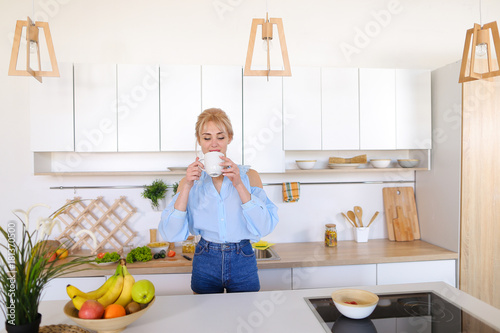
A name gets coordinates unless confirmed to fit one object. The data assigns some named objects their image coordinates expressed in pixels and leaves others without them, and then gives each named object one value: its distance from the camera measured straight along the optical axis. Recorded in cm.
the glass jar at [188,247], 248
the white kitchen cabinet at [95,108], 237
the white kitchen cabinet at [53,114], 234
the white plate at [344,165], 263
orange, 102
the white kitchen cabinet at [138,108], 239
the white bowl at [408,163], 269
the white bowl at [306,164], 262
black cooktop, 114
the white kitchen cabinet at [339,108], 256
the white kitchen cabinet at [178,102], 242
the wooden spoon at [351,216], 281
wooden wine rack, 253
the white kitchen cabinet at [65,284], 214
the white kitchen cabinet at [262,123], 247
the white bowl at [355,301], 117
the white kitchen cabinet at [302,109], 252
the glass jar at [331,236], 261
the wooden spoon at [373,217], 277
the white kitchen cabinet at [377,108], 259
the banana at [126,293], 109
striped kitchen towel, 271
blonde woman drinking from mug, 154
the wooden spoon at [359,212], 278
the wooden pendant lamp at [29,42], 162
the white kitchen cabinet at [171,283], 217
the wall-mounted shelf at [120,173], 245
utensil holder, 274
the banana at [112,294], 108
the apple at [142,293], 107
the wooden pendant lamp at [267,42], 159
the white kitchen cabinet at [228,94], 244
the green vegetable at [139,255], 226
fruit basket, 99
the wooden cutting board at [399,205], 282
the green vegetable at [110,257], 219
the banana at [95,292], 108
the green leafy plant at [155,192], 259
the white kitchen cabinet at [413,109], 263
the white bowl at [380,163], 268
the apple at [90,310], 100
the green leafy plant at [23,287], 95
